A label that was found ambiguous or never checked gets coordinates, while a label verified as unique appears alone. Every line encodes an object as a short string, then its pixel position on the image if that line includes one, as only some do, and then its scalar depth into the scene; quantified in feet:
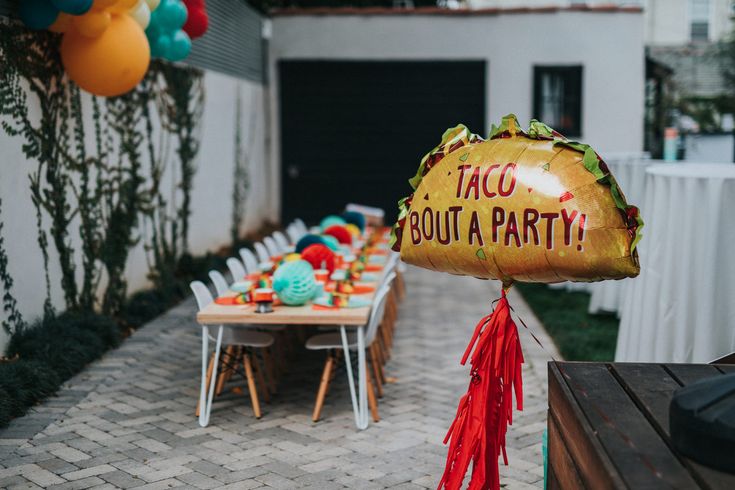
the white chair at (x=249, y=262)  23.88
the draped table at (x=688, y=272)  16.62
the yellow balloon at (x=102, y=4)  19.30
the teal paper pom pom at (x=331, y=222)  28.91
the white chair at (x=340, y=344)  18.40
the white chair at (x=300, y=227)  33.00
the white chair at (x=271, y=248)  27.45
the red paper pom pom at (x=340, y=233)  27.09
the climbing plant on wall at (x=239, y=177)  40.93
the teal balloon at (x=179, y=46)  24.68
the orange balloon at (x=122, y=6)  19.89
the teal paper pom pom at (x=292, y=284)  18.40
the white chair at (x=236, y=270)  22.26
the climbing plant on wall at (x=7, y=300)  20.11
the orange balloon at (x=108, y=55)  20.59
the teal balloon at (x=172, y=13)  23.54
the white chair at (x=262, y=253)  25.49
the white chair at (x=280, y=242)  28.90
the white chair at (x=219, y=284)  20.52
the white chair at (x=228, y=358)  18.13
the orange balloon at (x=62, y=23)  20.21
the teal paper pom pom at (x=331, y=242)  24.34
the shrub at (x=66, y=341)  20.39
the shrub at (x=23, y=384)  17.81
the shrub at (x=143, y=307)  26.55
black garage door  46.80
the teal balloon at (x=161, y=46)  24.22
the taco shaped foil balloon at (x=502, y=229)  11.03
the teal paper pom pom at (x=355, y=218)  30.42
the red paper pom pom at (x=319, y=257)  22.39
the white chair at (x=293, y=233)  30.68
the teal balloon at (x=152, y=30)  23.71
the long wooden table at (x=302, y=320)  17.78
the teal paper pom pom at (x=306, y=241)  23.53
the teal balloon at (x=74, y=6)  18.31
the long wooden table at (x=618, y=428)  8.18
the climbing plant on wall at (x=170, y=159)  30.01
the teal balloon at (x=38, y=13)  19.60
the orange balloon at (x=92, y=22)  19.81
